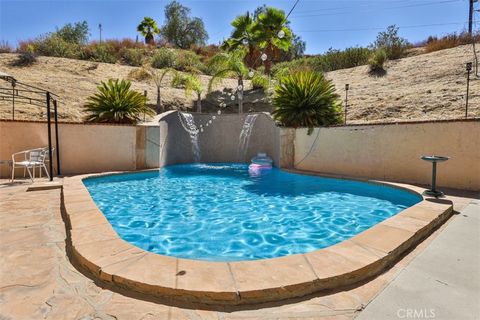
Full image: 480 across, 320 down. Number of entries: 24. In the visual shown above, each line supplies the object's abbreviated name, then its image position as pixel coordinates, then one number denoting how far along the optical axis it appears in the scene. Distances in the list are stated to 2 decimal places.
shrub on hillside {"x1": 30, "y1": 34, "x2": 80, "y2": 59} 17.08
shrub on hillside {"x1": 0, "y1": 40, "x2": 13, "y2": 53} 15.93
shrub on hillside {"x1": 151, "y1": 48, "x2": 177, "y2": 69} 18.73
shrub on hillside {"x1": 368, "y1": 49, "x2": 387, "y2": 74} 14.62
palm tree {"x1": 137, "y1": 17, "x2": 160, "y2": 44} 27.05
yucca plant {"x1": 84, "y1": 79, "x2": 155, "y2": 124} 8.77
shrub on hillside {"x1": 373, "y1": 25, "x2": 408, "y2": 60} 16.20
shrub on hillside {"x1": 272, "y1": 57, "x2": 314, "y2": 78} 17.76
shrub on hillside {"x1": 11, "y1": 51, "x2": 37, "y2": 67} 14.05
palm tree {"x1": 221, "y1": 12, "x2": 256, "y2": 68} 16.06
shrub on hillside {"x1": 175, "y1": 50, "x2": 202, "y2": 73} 19.08
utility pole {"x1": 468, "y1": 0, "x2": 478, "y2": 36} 21.48
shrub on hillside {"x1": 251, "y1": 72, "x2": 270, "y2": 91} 13.27
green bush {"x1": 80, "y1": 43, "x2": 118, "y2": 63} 18.10
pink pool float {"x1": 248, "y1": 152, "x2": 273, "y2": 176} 10.44
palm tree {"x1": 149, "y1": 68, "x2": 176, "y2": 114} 12.84
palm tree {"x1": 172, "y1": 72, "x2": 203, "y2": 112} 13.09
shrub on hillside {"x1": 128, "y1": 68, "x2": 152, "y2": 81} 13.95
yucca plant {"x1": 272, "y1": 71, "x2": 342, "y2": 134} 8.95
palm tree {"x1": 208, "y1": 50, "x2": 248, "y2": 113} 13.12
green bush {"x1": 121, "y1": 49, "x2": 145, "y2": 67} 19.27
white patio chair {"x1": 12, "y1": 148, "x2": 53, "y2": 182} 6.38
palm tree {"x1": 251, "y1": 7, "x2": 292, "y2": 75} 15.25
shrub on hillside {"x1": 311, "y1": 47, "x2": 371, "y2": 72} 17.31
